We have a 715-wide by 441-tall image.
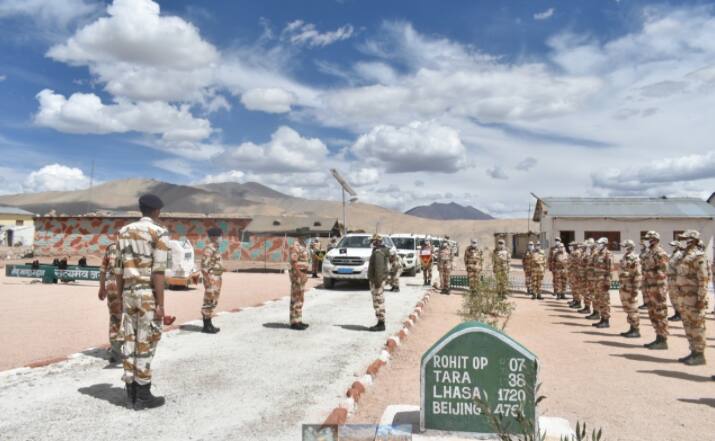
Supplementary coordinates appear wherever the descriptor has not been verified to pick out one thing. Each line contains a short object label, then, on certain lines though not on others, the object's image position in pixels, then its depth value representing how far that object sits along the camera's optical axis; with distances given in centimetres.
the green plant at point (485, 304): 1055
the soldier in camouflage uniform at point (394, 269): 1323
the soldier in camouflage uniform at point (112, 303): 647
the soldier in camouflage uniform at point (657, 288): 865
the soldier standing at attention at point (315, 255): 2155
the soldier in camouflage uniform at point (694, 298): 733
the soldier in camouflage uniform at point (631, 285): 964
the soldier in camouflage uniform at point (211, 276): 861
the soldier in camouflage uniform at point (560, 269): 1627
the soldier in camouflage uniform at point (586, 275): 1295
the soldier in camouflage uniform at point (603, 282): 1106
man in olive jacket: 907
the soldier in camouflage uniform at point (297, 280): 897
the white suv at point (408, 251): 2259
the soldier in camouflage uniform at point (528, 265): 1663
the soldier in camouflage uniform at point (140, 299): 493
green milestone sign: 416
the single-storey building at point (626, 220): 3067
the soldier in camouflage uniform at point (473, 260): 1560
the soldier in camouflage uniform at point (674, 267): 777
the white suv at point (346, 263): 1594
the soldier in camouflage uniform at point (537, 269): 1633
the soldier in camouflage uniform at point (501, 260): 1377
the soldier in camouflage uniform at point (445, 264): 1680
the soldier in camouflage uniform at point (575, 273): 1435
